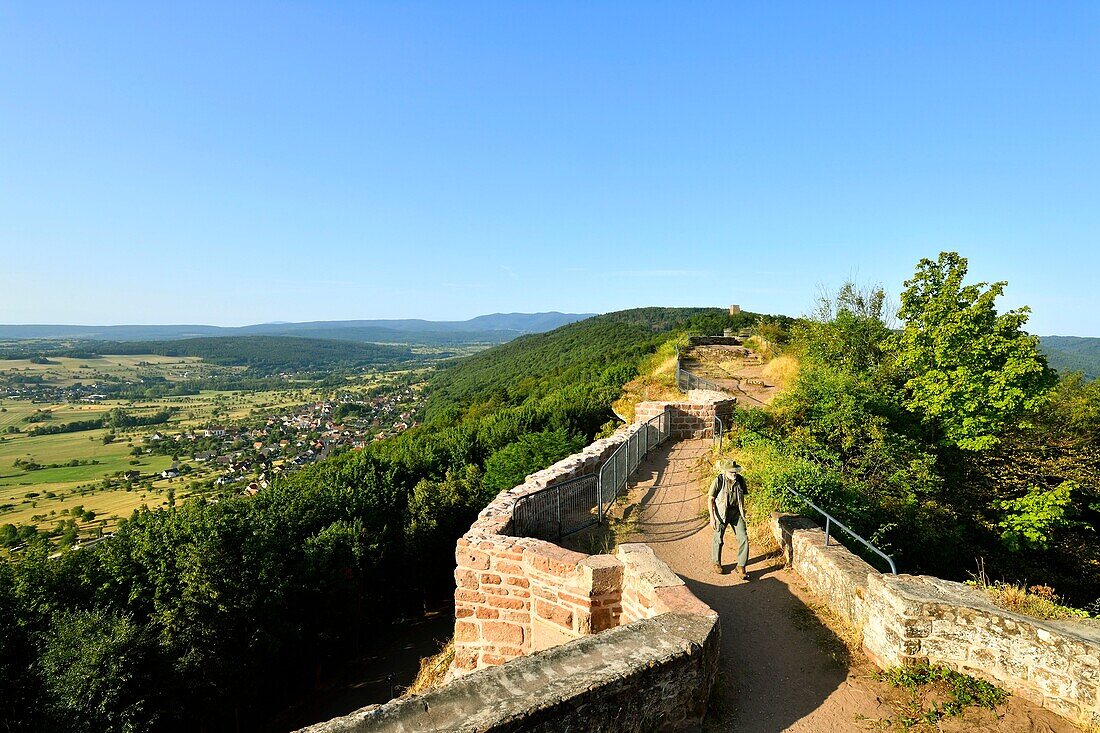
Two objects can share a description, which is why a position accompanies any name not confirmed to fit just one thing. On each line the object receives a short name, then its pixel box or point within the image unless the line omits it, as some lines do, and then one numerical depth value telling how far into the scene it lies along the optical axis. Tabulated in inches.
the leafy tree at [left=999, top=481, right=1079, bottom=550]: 482.9
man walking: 262.2
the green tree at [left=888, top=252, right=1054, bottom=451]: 521.0
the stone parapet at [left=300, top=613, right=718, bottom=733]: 122.1
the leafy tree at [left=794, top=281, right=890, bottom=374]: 726.5
